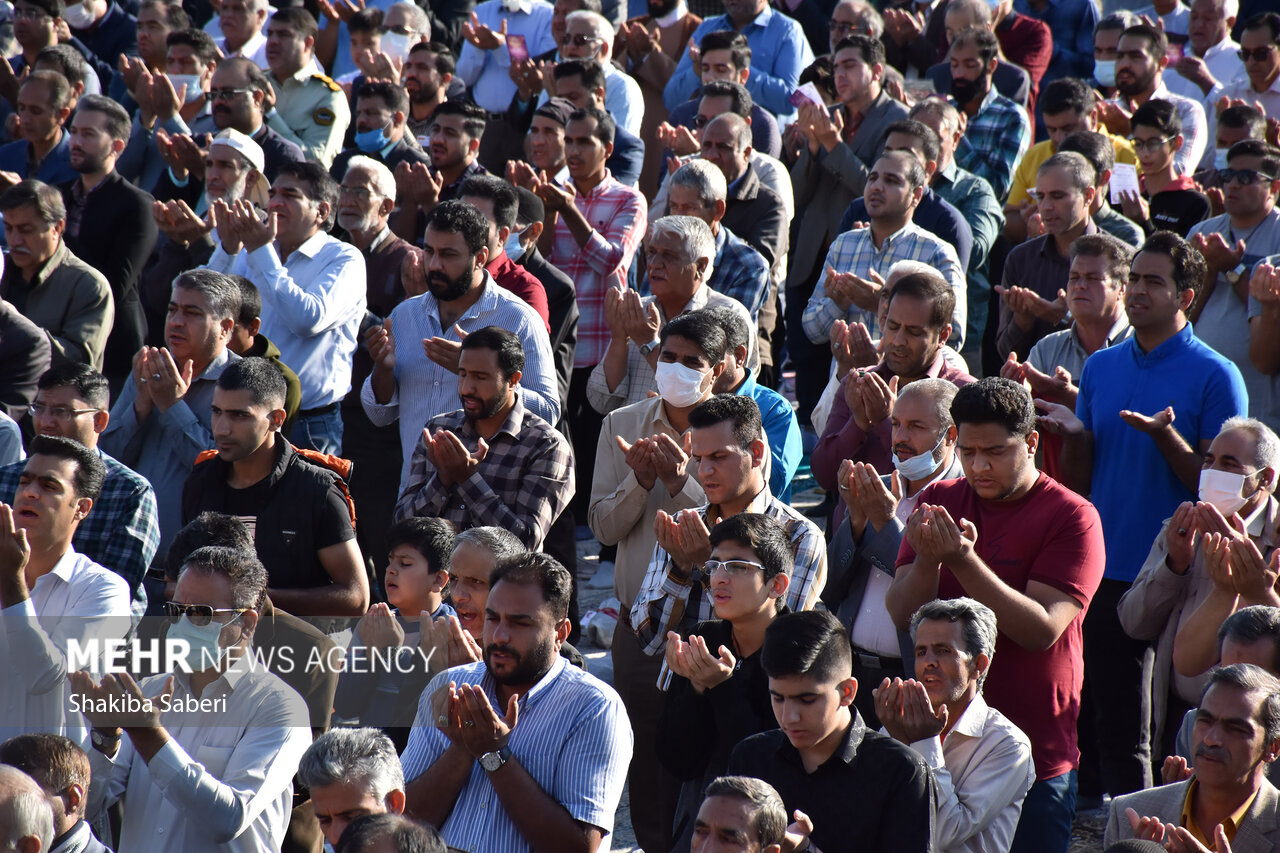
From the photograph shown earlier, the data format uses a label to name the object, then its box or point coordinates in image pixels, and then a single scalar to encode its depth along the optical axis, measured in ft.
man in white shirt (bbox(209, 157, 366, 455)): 44.80
